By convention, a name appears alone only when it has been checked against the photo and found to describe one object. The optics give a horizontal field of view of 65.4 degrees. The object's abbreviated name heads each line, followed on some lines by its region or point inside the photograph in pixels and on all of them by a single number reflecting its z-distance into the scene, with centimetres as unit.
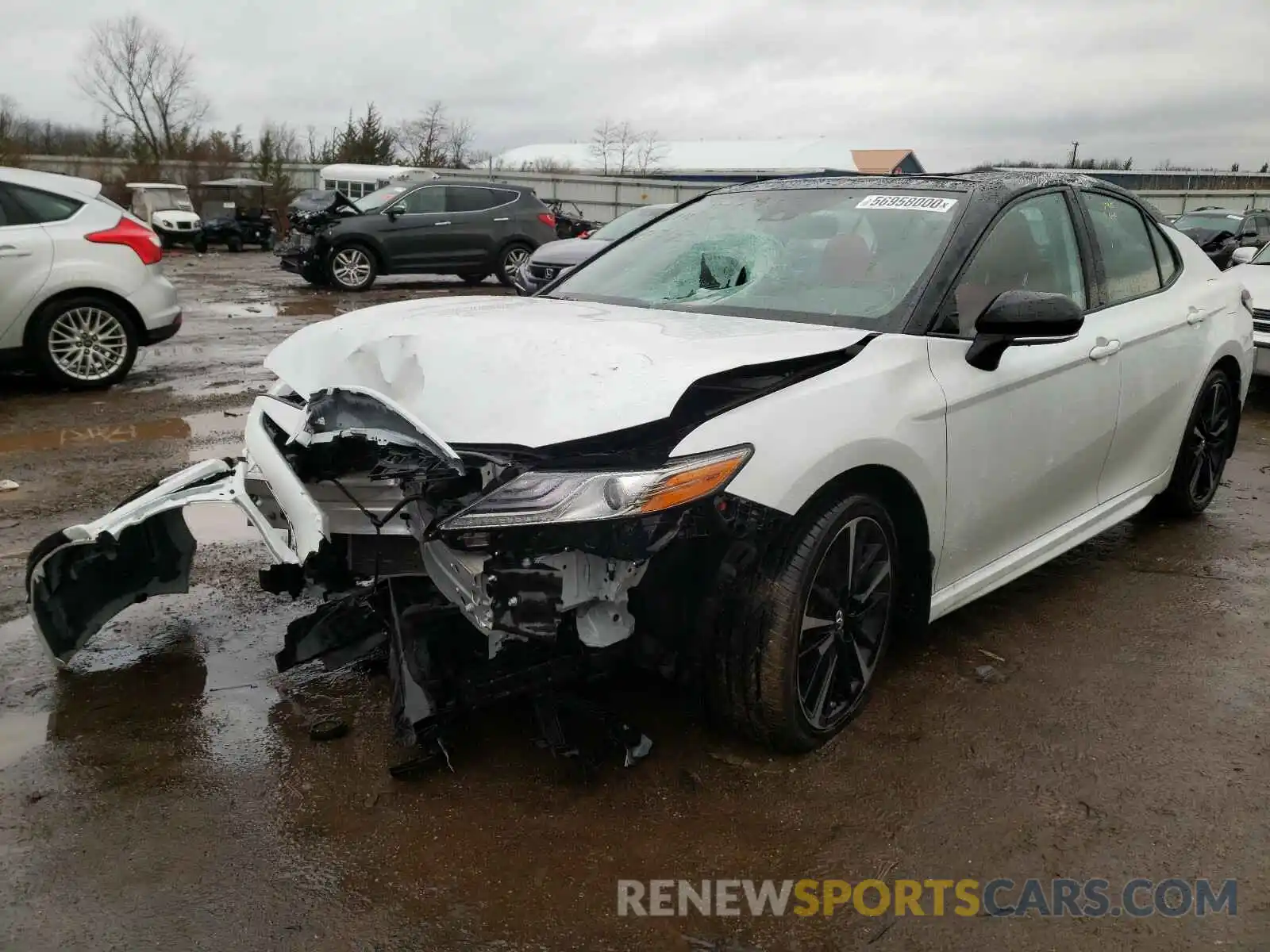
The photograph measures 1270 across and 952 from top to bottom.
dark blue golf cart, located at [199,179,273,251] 2664
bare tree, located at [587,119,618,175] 6194
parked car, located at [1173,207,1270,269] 1983
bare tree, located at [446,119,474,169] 5062
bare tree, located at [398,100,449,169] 4919
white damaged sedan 246
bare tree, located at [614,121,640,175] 6112
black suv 1620
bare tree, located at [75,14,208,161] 5359
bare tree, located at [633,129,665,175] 6022
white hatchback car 754
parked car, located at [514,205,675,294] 1149
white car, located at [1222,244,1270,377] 830
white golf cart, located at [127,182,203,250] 2541
